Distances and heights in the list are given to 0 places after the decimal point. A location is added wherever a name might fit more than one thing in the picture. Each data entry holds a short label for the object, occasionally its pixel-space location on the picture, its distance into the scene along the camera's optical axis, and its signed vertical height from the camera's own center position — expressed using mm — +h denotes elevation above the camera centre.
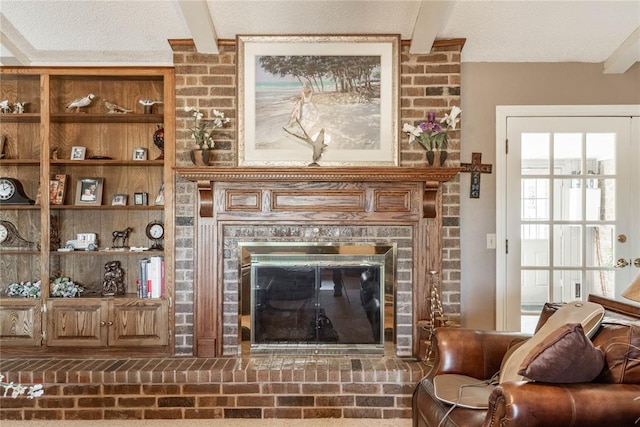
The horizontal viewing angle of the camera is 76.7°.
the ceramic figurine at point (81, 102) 2867 +792
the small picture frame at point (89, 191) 2951 +167
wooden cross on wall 2865 +320
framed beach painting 2775 +794
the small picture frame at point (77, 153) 2973 +447
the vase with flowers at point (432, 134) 2676 +544
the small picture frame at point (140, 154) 2973 +442
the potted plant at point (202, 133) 2678 +545
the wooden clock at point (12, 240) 2964 -195
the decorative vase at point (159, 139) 2947 +551
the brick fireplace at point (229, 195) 2773 +132
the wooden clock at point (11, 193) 2885 +145
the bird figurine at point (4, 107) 2914 +769
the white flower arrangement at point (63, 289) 2854 -533
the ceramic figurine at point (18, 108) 2937 +768
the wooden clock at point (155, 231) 2975 -125
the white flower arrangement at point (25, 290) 2855 -544
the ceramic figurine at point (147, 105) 2859 +775
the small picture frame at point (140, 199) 2975 +111
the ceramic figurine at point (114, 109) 2873 +754
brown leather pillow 1357 -486
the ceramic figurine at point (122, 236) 2986 -163
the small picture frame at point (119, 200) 2973 +103
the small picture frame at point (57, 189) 2903 +179
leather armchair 1289 -611
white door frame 2867 +513
